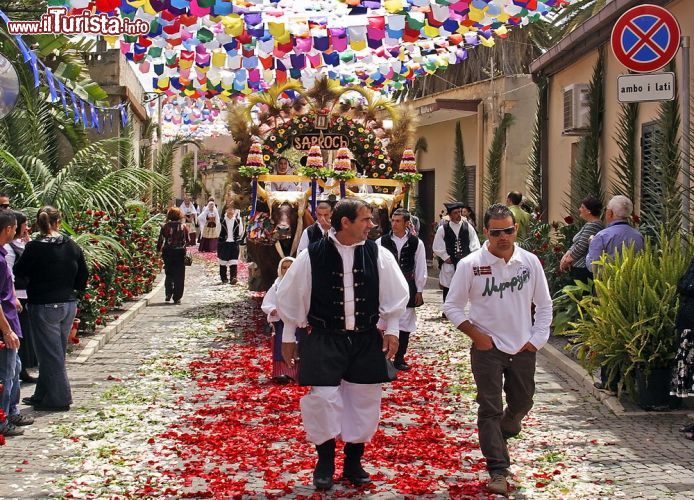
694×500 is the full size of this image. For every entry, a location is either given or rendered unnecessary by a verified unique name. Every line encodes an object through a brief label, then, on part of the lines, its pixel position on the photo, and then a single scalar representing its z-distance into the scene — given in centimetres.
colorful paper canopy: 1423
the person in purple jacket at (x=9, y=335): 833
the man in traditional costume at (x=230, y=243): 2280
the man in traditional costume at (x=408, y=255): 1216
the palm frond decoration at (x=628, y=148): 1426
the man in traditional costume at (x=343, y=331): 692
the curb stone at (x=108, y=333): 1259
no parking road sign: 994
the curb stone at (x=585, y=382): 918
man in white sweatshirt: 694
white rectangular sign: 987
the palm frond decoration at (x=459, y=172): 2891
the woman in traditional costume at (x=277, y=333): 1067
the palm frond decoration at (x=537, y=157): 2039
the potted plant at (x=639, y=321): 920
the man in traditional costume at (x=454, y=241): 1650
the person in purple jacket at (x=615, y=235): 1072
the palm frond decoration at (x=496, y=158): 2564
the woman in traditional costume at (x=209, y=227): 3394
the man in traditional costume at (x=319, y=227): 1246
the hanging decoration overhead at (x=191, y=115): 2458
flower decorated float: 1571
